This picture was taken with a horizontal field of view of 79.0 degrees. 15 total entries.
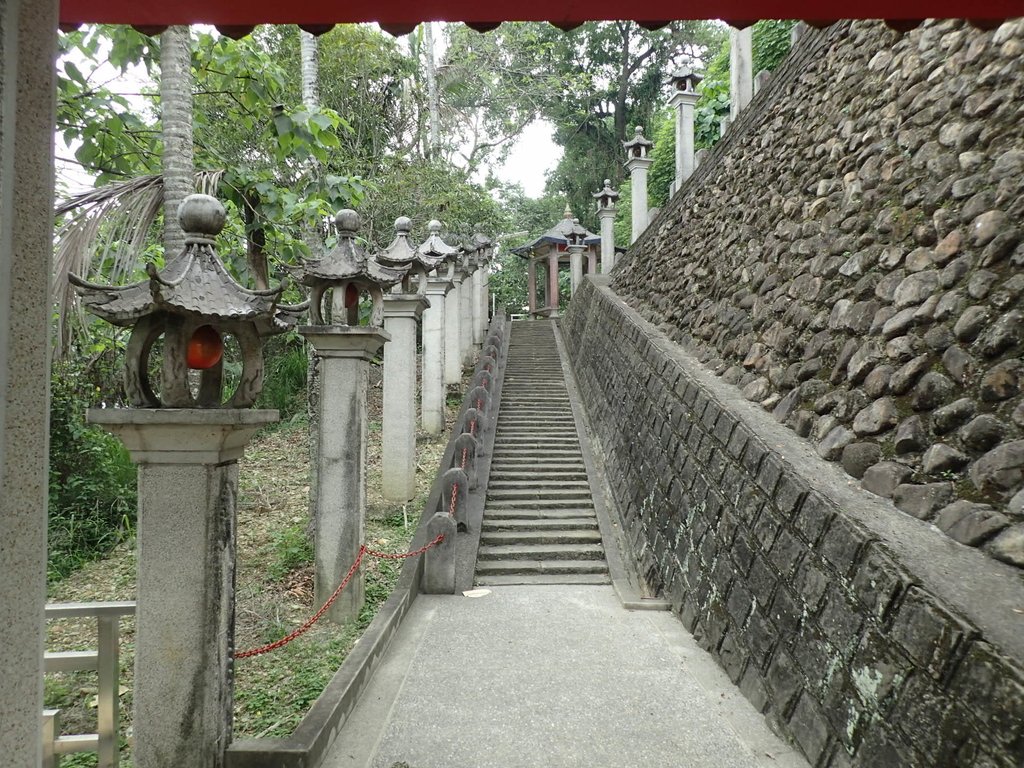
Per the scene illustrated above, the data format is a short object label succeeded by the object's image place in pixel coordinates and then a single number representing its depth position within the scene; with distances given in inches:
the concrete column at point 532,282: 943.7
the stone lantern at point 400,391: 338.3
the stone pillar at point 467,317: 643.5
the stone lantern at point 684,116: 487.8
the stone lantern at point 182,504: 115.3
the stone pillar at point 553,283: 896.9
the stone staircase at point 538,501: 281.7
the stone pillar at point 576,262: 848.9
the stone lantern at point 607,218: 717.9
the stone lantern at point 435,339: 448.8
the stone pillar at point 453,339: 546.9
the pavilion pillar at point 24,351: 61.7
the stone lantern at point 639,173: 586.9
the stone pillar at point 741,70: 415.2
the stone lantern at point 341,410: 209.5
